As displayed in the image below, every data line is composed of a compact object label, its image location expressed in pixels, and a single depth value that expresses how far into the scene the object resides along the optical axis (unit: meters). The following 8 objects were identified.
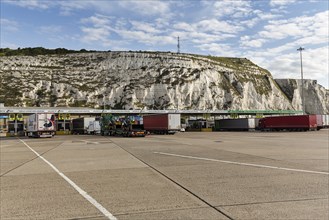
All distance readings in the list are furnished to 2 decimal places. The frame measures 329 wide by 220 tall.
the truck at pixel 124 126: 42.03
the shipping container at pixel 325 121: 59.08
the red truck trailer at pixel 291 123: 53.72
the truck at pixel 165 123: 51.19
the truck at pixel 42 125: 43.72
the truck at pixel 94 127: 58.91
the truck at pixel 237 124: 67.56
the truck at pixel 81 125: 62.66
